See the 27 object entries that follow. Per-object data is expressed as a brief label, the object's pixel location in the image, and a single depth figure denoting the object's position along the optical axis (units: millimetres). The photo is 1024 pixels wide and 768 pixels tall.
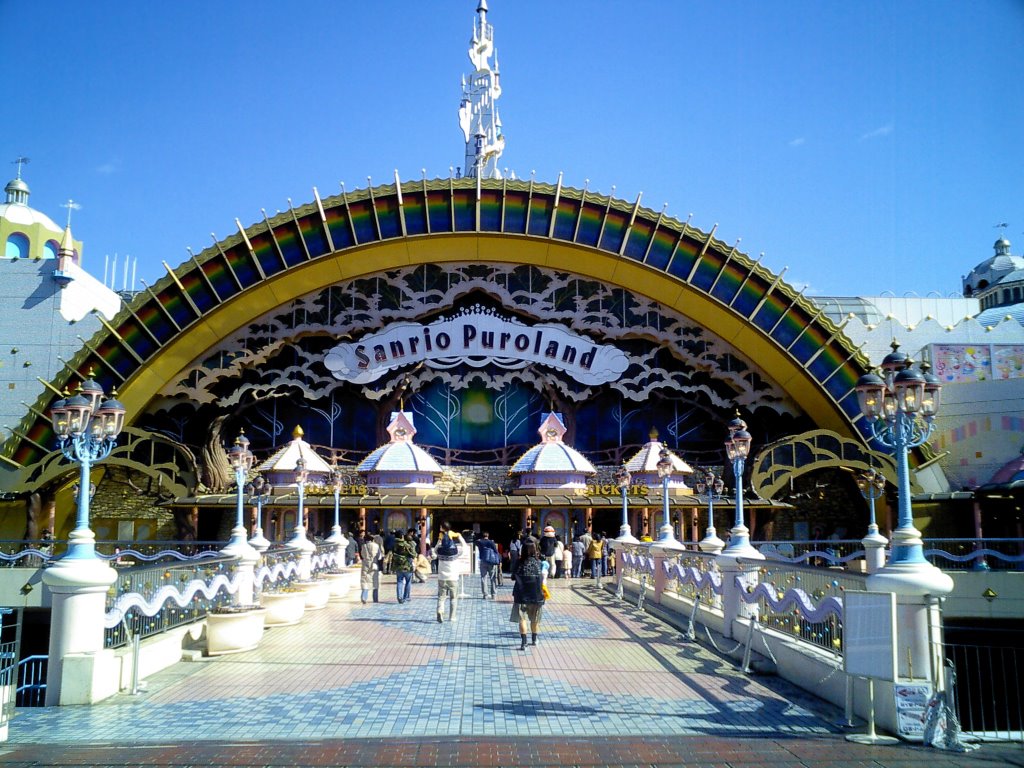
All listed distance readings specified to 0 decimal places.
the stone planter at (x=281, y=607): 18594
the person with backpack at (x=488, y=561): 24016
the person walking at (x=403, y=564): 22000
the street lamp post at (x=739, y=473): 16641
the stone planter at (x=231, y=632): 14586
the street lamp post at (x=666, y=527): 23219
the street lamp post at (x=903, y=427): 10000
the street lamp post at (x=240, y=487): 17664
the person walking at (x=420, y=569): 28016
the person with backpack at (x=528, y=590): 15422
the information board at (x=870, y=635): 9680
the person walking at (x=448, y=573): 18938
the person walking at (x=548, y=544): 29016
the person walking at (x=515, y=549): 23266
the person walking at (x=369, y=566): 23344
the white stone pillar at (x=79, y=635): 11039
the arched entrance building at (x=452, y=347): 36562
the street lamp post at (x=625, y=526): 28578
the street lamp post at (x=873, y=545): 23047
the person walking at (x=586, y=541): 32594
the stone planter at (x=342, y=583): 24752
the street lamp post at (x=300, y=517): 24497
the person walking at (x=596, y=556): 28328
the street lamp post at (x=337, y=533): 29656
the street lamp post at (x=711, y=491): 21844
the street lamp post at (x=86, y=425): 12849
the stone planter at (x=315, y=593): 21781
